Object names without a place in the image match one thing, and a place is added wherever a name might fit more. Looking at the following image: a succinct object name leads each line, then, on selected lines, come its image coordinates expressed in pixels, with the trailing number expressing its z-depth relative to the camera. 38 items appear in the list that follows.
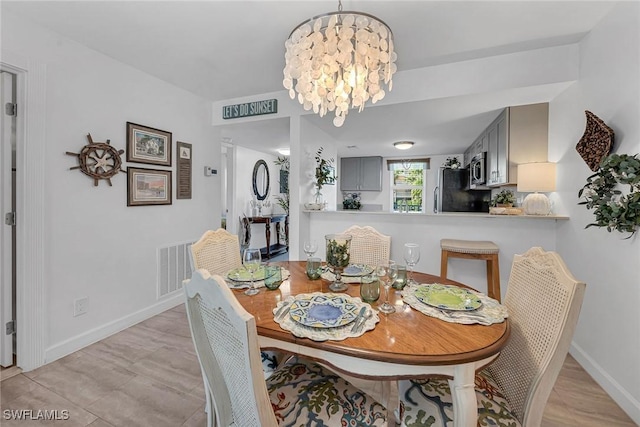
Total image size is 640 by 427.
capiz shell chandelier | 1.37
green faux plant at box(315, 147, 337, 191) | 3.45
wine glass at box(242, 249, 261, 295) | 1.63
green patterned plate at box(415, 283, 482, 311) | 1.21
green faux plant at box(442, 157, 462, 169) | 4.98
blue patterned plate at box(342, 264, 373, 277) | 1.65
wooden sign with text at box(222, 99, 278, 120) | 3.13
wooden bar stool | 2.36
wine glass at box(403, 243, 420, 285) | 1.46
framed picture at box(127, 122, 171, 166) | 2.55
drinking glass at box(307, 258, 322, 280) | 1.63
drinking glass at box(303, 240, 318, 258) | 1.73
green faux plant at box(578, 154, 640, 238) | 1.46
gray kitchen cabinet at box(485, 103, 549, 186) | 2.65
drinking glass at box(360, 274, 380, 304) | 1.28
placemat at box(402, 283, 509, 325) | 1.10
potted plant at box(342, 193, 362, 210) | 4.96
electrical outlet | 2.19
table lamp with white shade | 2.41
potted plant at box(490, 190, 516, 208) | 2.72
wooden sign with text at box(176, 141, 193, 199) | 3.05
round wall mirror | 5.67
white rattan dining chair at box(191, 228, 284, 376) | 1.68
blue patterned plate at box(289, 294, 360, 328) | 1.07
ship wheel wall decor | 2.20
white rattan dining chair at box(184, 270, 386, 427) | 0.79
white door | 1.90
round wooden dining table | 0.89
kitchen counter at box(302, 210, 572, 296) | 2.42
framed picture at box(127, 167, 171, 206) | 2.57
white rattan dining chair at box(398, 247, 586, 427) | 0.94
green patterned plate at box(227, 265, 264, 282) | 1.56
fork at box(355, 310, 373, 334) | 1.04
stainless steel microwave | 3.75
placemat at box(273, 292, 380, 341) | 1.00
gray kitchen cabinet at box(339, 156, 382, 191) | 6.22
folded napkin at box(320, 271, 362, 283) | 1.62
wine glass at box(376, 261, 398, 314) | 1.22
